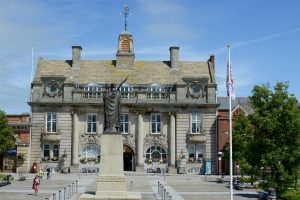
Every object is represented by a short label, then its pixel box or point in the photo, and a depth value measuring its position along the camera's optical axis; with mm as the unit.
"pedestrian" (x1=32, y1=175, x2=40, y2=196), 34156
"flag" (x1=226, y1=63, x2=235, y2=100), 27922
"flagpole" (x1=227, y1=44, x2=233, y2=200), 27262
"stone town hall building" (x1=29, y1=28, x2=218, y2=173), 61406
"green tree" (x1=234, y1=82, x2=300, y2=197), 30406
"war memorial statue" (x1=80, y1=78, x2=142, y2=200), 27756
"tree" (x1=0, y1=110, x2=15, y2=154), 53044
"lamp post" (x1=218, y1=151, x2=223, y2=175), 59959
